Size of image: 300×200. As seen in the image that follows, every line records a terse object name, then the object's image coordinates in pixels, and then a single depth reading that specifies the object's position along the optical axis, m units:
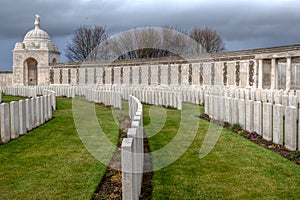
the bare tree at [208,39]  56.00
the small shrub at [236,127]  9.76
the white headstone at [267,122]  8.13
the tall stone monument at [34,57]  45.84
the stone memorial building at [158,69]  24.84
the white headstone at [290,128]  7.12
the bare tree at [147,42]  42.75
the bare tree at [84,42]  59.19
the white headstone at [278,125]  7.64
